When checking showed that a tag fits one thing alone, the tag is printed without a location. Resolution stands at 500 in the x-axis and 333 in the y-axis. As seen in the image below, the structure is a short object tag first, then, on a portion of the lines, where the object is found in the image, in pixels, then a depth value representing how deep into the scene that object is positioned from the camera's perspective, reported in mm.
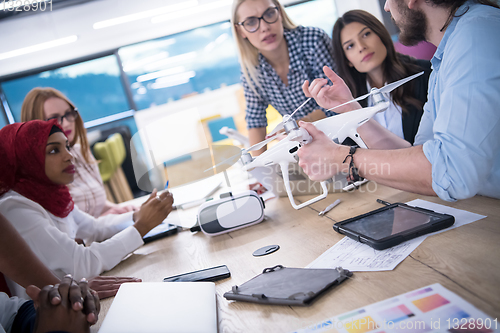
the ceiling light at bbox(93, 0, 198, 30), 5503
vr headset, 1309
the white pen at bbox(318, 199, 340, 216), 1199
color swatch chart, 522
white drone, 1033
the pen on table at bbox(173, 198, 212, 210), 1768
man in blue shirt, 762
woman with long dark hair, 1796
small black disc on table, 1018
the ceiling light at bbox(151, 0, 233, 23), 5746
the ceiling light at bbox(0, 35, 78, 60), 5355
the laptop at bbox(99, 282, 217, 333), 700
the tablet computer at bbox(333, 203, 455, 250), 816
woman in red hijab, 1219
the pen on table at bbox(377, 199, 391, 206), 1084
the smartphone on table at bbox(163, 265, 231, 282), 946
